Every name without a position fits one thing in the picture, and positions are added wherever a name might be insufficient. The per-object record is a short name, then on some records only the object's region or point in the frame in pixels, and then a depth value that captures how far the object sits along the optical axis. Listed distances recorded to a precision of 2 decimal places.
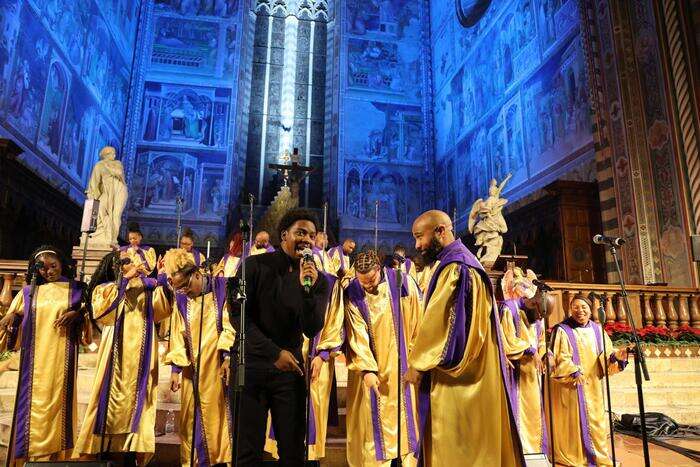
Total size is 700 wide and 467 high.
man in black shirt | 2.36
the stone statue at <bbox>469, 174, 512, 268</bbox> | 9.70
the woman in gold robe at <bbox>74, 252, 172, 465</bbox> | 3.75
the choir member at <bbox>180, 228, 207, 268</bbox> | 7.02
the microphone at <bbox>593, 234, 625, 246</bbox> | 3.57
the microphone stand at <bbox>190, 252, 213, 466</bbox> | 3.36
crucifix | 15.42
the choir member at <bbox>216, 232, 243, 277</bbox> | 7.14
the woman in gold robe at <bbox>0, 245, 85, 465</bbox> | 3.48
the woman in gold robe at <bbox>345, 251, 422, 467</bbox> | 3.74
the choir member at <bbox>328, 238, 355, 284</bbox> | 7.91
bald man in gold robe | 2.48
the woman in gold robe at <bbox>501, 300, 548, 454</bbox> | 4.44
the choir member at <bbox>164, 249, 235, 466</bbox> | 3.71
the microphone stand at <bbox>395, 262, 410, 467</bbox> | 3.93
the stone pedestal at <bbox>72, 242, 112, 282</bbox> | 7.89
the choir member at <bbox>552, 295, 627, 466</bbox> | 4.28
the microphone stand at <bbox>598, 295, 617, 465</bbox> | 3.36
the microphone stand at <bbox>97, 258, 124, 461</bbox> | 3.61
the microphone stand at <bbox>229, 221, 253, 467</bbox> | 2.20
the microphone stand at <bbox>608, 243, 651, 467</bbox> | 2.99
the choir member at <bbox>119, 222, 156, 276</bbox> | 7.20
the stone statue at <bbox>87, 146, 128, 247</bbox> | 8.91
